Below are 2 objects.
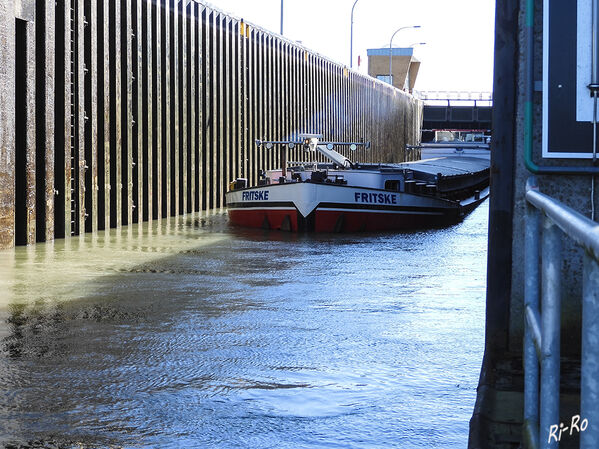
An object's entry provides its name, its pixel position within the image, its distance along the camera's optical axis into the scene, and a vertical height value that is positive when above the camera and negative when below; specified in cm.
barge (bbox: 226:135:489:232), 2123 -77
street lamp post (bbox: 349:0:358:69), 5466 +700
